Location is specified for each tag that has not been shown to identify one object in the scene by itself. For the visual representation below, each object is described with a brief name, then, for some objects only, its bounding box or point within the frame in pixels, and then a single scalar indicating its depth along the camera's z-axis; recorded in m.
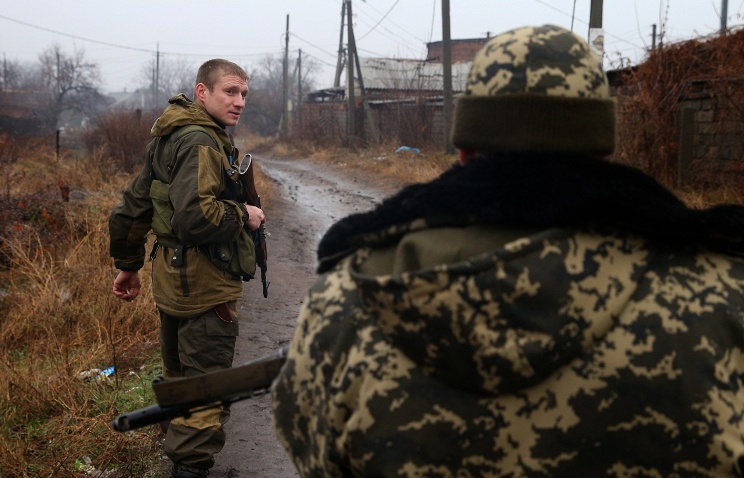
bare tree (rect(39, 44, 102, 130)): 57.30
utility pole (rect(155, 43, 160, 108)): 87.16
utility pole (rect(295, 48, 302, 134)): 36.66
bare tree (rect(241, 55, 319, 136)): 57.59
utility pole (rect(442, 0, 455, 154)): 19.08
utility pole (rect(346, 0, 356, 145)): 27.84
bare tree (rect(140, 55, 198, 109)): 111.12
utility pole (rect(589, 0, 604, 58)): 10.51
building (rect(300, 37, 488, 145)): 24.22
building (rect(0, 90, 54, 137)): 28.71
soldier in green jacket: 3.24
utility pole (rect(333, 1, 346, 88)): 38.12
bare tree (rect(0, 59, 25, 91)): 58.42
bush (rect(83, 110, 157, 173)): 16.47
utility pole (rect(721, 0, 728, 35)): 34.80
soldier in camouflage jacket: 1.14
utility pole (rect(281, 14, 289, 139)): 41.06
